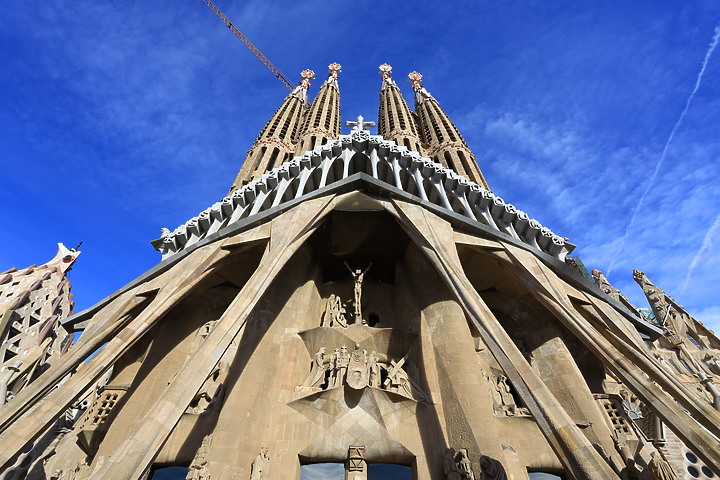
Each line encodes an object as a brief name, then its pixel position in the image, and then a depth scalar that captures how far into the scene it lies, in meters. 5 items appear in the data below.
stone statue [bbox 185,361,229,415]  9.14
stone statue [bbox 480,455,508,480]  7.12
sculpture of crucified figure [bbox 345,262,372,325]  11.68
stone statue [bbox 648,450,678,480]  6.48
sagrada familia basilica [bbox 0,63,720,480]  6.77
